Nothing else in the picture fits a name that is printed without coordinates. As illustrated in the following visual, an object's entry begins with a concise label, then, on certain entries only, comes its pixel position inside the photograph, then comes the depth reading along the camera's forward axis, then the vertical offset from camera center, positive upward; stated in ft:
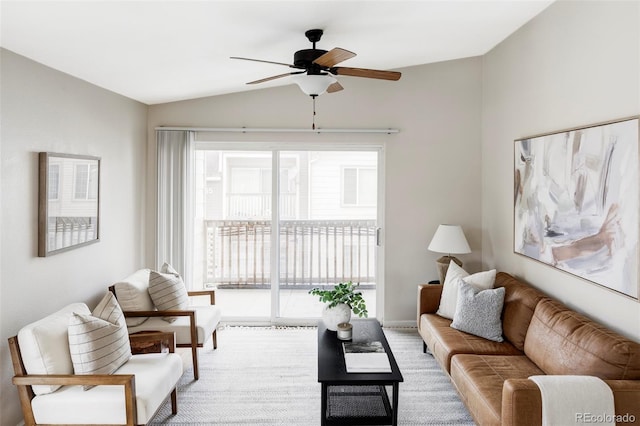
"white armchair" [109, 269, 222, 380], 10.91 -2.90
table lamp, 13.52 -0.99
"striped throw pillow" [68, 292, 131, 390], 7.66 -2.52
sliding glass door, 15.40 -0.51
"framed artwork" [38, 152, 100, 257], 9.01 +0.23
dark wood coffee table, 8.23 -3.80
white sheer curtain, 14.73 +0.57
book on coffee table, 8.57 -3.15
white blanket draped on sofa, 6.23 -2.87
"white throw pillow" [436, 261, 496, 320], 11.50 -1.98
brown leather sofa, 6.38 -2.83
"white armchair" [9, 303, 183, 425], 7.32 -3.24
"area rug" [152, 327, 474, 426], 9.33 -4.48
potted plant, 10.43 -2.29
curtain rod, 14.75 +2.97
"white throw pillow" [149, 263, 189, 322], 11.44 -2.24
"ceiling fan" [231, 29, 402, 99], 8.75 +3.00
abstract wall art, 7.71 +0.29
